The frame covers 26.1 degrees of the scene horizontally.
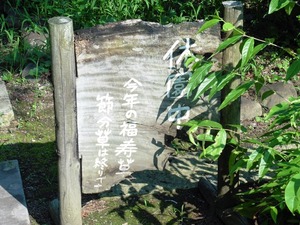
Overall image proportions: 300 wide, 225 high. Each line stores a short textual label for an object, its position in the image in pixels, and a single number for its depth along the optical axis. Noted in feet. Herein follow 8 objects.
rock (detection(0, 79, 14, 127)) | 18.53
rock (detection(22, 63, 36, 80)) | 20.75
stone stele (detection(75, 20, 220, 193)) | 12.28
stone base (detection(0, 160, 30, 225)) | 13.85
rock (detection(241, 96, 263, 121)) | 19.34
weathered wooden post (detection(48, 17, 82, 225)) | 11.75
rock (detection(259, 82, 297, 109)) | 19.83
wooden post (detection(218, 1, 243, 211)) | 12.61
